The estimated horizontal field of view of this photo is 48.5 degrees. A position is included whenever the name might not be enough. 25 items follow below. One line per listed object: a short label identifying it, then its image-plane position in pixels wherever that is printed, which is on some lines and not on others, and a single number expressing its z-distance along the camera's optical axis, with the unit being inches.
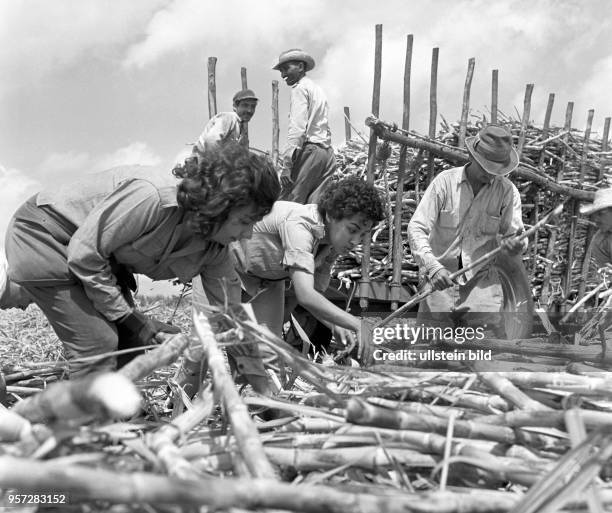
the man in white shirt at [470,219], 187.8
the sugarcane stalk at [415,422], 55.7
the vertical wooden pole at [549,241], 278.4
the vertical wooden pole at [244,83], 252.5
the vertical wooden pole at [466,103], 251.3
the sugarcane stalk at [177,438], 44.6
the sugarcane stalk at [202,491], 35.5
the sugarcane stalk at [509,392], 60.0
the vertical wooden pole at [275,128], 248.4
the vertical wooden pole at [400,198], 239.0
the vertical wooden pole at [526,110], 274.4
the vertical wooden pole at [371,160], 230.4
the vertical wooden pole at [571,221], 285.9
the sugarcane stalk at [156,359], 57.4
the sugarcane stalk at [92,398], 40.4
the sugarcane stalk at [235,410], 46.2
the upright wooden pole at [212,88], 245.9
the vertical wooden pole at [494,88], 267.3
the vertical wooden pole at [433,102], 245.6
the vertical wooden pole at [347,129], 305.6
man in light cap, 227.3
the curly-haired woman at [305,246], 132.4
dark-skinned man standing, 232.1
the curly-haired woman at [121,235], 97.7
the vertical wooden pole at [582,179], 289.6
